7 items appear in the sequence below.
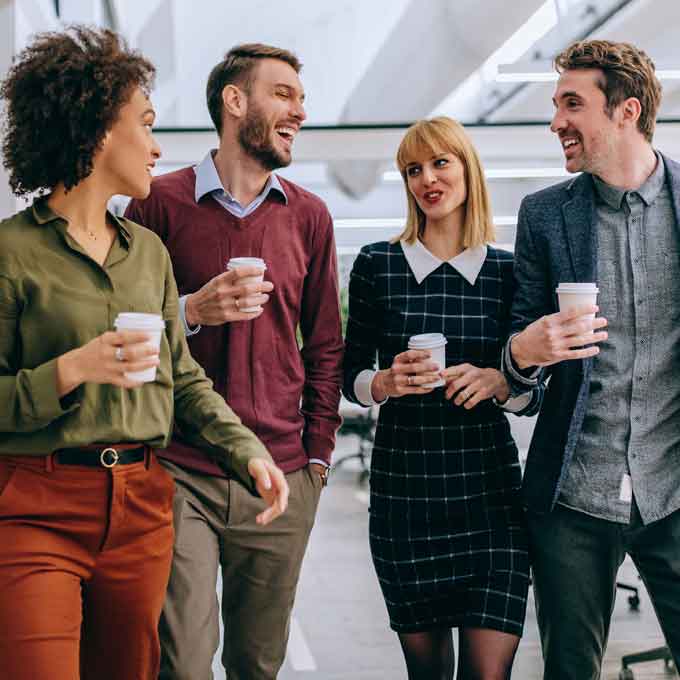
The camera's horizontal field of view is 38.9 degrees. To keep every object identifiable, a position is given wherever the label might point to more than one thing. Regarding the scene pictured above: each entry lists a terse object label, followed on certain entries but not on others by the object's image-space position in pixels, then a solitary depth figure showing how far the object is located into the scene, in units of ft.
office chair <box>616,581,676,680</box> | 12.89
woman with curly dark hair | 5.32
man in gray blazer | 7.18
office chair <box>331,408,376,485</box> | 34.65
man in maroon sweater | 7.40
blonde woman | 7.48
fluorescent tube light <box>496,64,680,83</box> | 17.25
